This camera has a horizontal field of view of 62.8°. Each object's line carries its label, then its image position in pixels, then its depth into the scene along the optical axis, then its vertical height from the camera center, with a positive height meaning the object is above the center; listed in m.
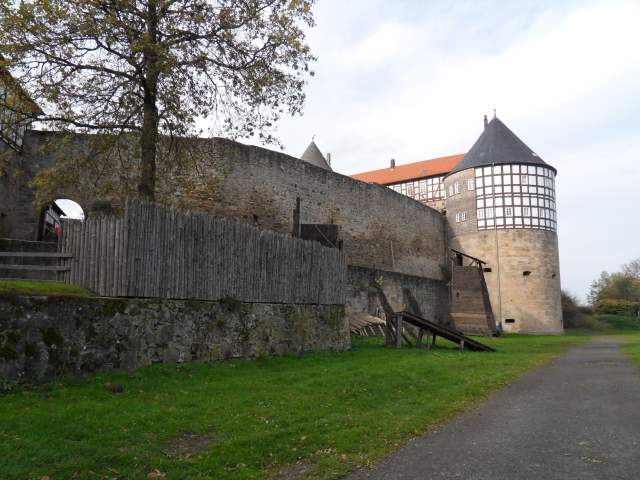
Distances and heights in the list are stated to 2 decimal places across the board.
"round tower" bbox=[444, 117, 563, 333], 32.75 +4.11
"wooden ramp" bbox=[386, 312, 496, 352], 15.03 -1.09
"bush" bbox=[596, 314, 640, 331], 41.79 -2.19
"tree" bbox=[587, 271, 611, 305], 58.36 +1.05
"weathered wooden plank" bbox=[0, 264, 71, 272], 7.68 +0.44
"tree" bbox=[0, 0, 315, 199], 10.30 +5.06
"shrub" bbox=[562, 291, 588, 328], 39.72 -1.61
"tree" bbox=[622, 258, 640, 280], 62.46 +3.13
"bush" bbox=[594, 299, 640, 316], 47.06 -1.09
